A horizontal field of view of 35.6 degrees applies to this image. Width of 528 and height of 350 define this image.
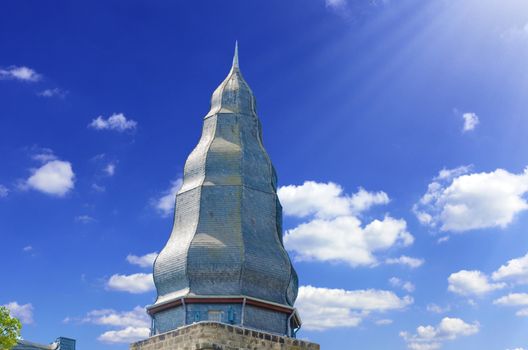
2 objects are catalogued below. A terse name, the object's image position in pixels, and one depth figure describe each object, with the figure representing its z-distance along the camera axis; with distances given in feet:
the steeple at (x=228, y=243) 112.37
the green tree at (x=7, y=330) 94.71
